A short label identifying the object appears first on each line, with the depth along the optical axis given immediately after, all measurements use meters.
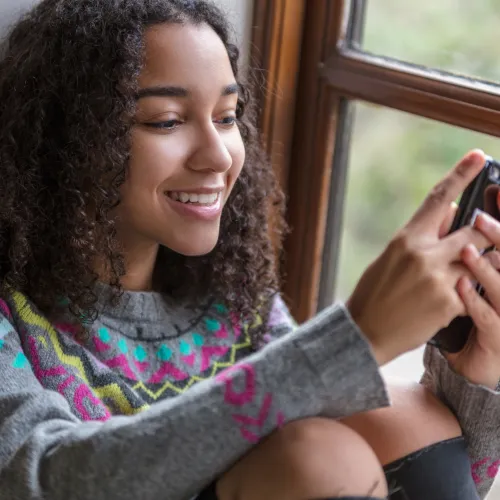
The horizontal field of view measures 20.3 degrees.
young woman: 0.82
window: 1.04
